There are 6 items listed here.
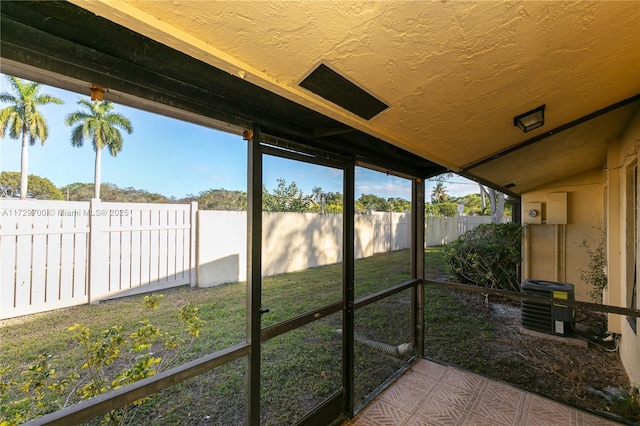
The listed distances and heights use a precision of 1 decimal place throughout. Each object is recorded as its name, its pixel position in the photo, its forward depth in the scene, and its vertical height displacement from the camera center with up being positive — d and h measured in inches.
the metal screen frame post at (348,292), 86.7 -24.9
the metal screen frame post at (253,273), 59.5 -12.8
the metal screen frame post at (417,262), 124.6 -21.0
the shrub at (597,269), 156.1 -31.3
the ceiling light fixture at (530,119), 69.6 +26.7
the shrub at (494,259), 209.8 -32.6
